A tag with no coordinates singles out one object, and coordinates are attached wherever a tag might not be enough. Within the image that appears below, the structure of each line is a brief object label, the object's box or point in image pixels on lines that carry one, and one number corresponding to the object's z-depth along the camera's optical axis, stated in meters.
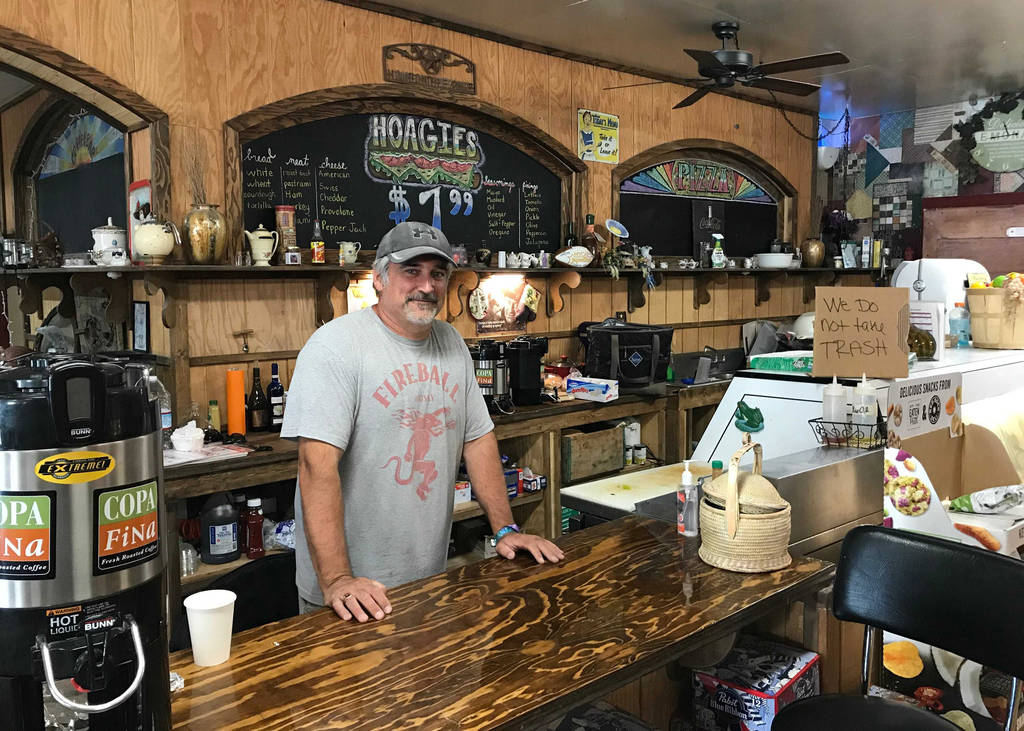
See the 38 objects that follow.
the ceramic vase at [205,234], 3.75
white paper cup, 1.59
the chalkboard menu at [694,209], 6.15
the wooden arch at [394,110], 4.02
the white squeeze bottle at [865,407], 2.92
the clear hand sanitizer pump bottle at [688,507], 2.34
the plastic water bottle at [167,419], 3.69
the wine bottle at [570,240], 5.49
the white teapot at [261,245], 4.01
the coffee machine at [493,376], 4.58
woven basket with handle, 2.07
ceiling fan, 4.30
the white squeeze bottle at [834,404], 2.98
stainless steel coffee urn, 1.00
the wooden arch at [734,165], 5.96
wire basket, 2.91
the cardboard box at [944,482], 2.76
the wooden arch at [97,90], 3.41
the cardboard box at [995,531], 3.15
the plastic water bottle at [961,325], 4.82
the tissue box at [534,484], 4.73
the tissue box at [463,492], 4.48
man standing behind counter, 2.23
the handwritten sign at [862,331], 3.12
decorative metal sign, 4.56
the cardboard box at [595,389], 4.96
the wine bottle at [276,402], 4.14
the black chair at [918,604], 1.88
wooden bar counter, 1.47
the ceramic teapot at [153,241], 3.64
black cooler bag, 5.20
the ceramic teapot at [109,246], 3.71
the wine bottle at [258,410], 4.14
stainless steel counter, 2.50
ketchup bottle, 3.78
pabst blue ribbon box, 2.05
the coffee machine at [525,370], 4.78
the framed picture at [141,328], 4.04
